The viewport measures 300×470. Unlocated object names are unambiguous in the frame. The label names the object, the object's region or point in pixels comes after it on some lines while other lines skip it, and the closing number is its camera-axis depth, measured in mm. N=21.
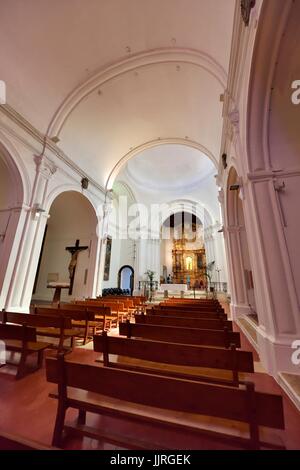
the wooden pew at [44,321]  2888
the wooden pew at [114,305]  4736
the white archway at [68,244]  8289
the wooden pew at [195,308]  4095
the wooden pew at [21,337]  2465
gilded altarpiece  19384
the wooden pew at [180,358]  1608
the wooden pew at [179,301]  5389
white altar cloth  10466
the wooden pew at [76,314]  3617
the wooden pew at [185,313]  3429
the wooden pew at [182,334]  2113
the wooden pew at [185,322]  2742
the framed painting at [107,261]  11695
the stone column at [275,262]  2584
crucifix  8477
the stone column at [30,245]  4891
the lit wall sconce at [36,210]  5365
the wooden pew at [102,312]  3957
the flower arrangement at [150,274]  12609
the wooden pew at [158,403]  997
